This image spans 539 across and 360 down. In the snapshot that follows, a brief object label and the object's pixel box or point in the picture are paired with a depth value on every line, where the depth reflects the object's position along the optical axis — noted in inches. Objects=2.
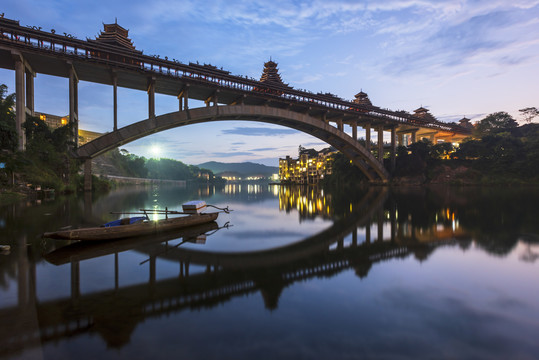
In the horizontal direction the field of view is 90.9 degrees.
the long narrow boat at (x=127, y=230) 322.3
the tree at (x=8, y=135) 888.3
